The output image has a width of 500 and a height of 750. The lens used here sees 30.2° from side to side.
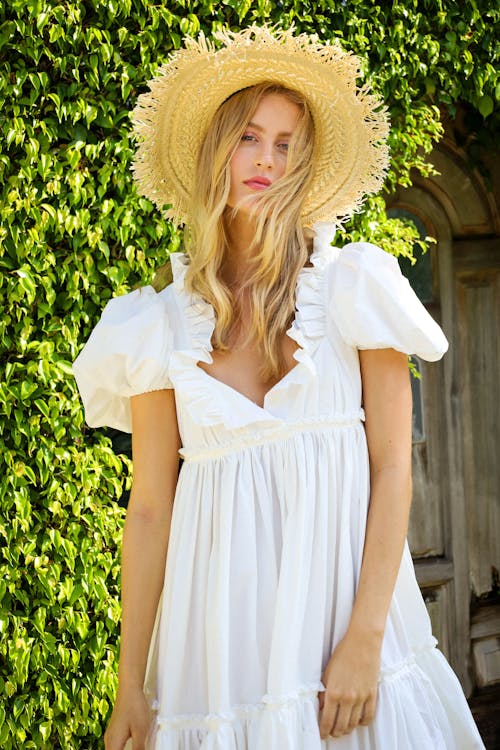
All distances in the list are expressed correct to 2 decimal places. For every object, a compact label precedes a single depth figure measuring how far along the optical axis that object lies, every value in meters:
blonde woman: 1.62
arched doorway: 3.80
